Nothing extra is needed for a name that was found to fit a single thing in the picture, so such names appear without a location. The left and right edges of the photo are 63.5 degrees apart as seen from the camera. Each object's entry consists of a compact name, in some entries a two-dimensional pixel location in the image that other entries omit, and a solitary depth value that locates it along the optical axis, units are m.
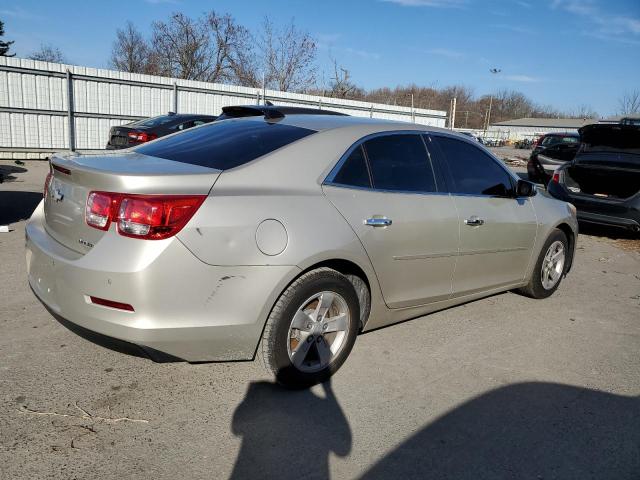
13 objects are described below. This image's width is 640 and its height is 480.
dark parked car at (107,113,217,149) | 11.19
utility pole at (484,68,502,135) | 80.75
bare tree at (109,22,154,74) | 46.94
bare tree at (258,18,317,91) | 31.42
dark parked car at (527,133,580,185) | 14.02
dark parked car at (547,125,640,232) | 8.07
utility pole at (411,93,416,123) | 28.95
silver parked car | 2.56
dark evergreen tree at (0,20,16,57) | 41.76
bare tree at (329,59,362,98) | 33.34
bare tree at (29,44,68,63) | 50.06
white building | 96.24
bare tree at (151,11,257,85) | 40.06
